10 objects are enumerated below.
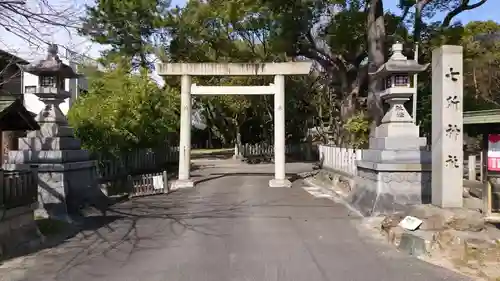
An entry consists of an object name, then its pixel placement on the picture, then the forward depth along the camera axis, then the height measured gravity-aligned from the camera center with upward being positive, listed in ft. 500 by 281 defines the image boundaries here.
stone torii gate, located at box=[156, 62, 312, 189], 63.26 +6.91
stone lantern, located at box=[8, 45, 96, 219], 39.27 -0.88
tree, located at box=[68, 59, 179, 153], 57.41 +3.96
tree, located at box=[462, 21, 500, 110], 89.51 +13.20
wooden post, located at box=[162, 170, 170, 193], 57.25 -4.75
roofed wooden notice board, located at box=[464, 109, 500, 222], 29.45 -3.19
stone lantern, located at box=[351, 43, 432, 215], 37.81 -1.09
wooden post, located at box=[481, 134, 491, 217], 29.50 -3.21
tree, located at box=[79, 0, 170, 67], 62.49 +18.89
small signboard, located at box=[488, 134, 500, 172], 29.58 -0.74
